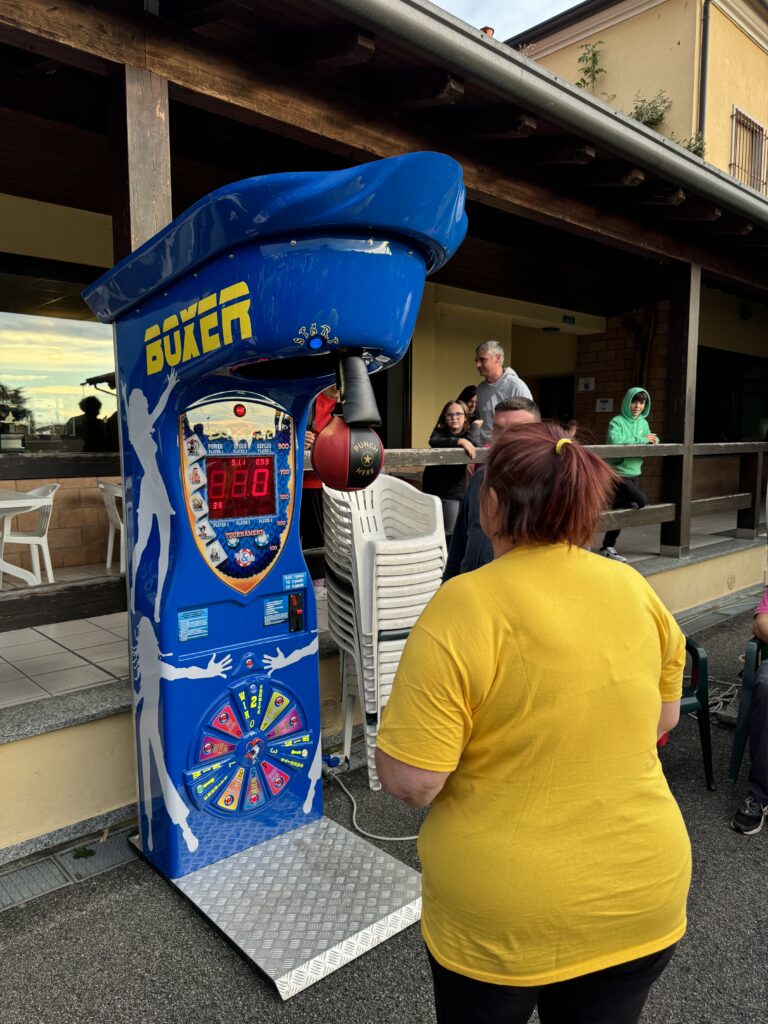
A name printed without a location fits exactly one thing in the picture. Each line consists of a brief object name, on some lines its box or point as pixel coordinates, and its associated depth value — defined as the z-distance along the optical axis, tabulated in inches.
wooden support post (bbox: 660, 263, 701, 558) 213.3
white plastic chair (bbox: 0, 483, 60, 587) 168.6
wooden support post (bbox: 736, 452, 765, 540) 260.2
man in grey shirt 160.6
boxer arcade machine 63.9
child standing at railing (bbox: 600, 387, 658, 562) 213.2
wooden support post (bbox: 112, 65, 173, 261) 96.3
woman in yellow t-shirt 39.6
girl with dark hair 169.0
